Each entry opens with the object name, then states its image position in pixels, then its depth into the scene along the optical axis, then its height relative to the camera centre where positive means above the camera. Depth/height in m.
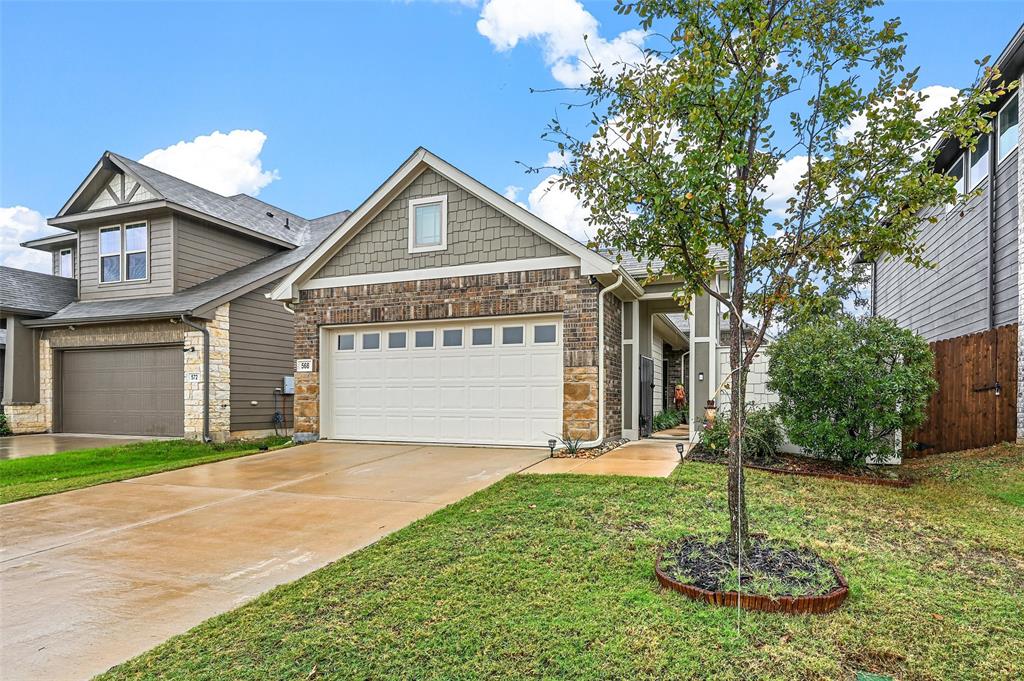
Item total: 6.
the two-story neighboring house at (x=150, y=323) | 13.03 +0.49
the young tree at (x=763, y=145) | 3.69 +1.32
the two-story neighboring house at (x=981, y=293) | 8.72 +0.97
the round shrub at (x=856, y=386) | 7.27 -0.53
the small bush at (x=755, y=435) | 8.37 -1.33
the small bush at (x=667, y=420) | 14.05 -1.96
